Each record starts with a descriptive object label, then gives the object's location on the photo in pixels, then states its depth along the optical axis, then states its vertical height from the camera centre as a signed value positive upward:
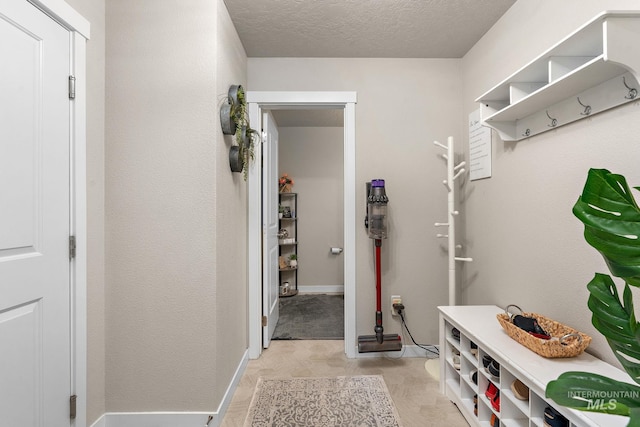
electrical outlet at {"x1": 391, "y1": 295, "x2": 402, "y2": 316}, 2.42 -0.72
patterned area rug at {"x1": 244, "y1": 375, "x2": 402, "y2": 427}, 1.67 -1.18
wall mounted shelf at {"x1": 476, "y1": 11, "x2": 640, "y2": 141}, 0.98 +0.55
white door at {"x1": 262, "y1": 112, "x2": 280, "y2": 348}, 2.51 -0.11
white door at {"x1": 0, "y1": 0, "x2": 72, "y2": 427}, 1.10 -0.01
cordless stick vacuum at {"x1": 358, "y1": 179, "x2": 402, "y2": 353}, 2.25 -0.16
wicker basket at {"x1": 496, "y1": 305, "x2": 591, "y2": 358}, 1.23 -0.56
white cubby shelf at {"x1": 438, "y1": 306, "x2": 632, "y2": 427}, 1.12 -0.72
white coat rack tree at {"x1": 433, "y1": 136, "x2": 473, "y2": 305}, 2.16 -0.04
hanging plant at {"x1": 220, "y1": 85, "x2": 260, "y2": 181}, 1.71 +0.55
